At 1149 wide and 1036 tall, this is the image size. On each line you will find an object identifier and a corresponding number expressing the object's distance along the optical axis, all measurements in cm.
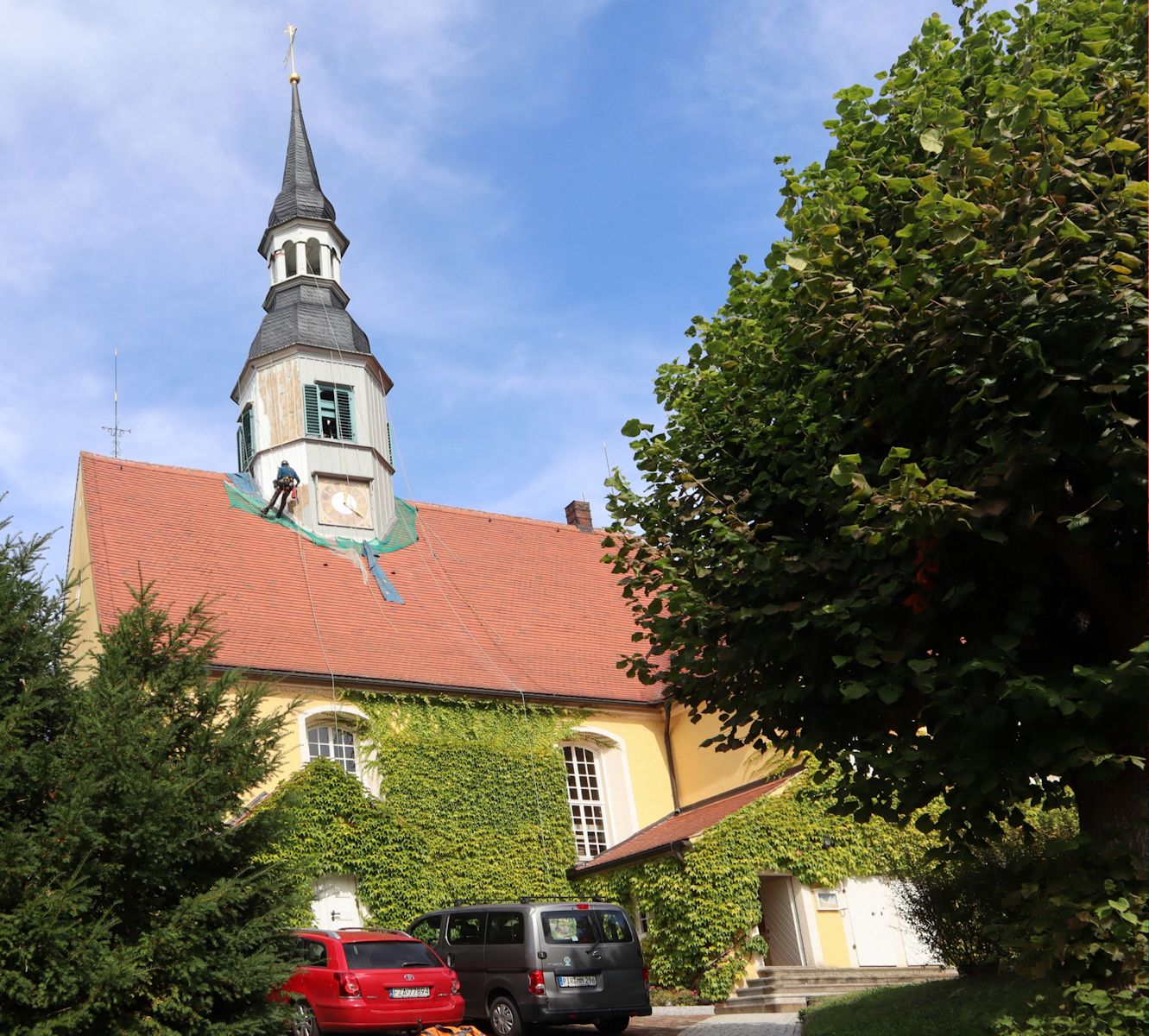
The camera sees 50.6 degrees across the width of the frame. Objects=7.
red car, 1212
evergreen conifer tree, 858
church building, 2102
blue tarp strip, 2467
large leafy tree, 757
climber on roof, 2544
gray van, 1329
